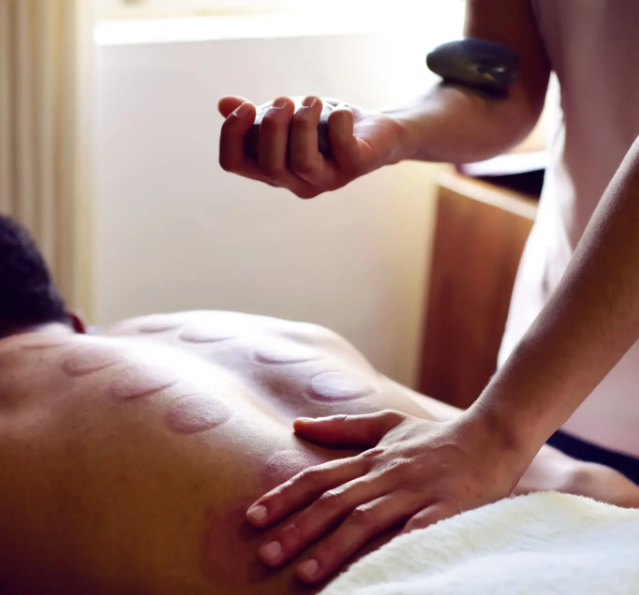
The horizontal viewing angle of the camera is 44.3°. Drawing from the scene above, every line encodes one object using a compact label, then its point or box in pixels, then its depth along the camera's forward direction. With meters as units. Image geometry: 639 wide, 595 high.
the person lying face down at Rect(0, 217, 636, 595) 0.77
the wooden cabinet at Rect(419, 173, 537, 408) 1.95
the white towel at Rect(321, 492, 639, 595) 0.58
